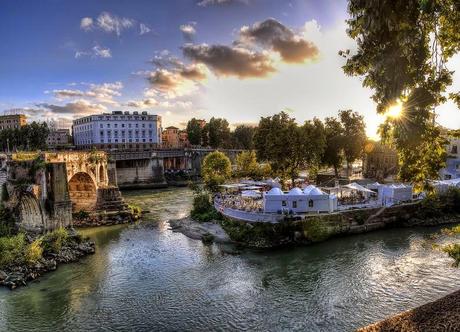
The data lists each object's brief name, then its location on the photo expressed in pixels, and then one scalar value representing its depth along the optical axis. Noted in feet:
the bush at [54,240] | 94.68
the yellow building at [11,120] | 458.09
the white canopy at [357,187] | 128.98
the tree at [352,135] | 196.95
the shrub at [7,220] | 100.98
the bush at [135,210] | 144.56
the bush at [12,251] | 83.87
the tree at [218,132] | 387.96
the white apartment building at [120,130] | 400.26
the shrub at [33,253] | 85.81
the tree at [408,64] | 32.45
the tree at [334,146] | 196.65
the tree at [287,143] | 157.69
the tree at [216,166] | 171.71
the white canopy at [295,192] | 113.19
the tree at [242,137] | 426.51
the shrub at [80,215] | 135.64
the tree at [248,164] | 193.17
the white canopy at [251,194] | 129.80
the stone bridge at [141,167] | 246.06
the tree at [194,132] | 394.73
